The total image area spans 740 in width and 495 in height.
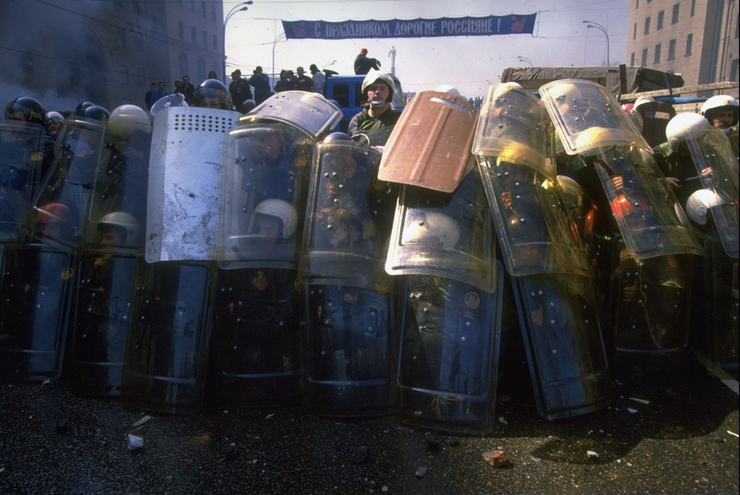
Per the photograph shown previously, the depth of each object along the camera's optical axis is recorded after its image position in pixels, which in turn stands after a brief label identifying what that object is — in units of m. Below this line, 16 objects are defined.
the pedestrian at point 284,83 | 8.64
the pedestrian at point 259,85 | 9.27
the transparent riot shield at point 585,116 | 2.70
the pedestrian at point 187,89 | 9.57
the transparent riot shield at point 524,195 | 2.32
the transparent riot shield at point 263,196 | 2.51
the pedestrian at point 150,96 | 9.89
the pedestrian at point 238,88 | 9.12
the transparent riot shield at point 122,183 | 2.81
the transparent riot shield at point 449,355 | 2.16
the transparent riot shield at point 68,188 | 2.91
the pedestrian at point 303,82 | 8.38
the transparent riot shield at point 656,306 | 2.59
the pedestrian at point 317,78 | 9.43
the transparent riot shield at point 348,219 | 2.39
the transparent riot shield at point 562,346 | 2.25
